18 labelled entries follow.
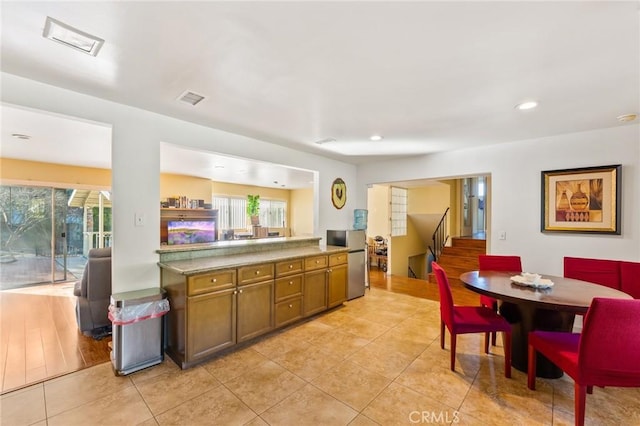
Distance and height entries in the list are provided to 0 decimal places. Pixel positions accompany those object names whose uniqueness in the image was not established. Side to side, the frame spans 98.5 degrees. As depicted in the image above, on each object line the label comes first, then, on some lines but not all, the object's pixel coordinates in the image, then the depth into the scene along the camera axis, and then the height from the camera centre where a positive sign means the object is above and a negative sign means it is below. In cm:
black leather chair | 320 -102
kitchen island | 256 -88
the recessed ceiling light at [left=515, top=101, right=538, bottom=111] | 260 +102
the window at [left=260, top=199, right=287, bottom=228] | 985 -7
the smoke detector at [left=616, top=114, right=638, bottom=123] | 286 +100
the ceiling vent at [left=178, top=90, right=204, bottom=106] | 246 +104
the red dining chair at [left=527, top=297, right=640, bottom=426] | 163 -84
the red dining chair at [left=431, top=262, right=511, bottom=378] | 243 -100
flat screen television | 362 -29
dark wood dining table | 212 -69
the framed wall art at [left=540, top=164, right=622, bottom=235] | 324 +15
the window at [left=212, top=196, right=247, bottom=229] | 867 -3
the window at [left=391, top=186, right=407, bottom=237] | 745 +1
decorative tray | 244 -64
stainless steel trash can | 242 -107
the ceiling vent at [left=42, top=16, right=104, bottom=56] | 157 +105
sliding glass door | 552 -51
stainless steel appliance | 466 -75
